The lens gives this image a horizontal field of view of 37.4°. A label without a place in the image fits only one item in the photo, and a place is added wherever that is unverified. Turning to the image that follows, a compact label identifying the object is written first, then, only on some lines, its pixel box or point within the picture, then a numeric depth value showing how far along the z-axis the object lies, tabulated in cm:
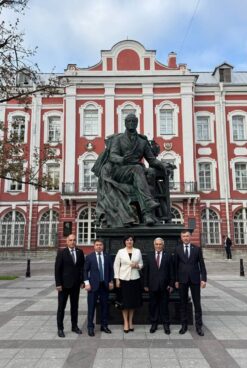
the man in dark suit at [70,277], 559
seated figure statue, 682
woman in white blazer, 549
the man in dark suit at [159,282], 562
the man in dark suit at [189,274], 558
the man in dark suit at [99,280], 561
